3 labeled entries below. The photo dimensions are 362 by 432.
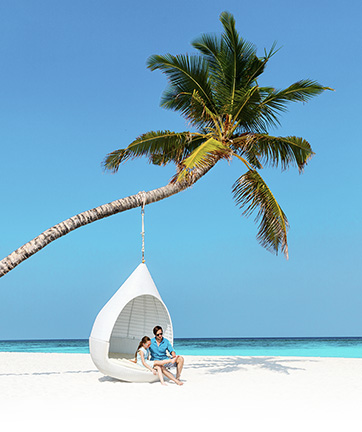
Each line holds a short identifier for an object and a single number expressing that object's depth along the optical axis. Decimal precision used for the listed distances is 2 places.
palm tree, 9.23
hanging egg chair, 7.28
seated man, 7.35
